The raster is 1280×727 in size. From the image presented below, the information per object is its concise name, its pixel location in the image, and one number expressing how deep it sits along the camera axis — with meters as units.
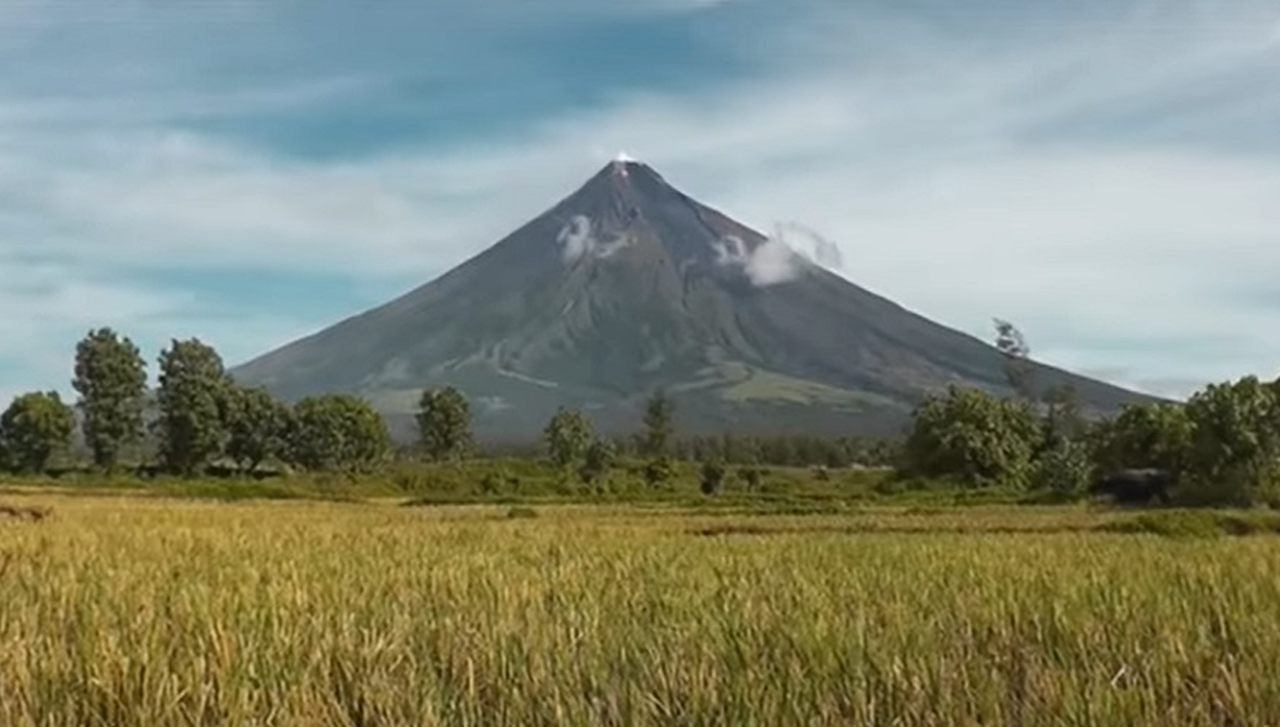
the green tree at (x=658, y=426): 113.38
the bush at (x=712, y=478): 65.51
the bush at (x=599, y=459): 78.86
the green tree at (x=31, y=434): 83.69
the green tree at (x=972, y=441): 72.38
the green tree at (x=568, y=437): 93.50
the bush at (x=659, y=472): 71.75
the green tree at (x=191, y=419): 80.44
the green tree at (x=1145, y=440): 56.25
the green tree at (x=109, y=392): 86.06
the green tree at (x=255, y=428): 85.06
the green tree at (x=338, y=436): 89.50
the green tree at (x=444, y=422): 103.38
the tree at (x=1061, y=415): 83.06
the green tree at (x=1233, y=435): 46.66
